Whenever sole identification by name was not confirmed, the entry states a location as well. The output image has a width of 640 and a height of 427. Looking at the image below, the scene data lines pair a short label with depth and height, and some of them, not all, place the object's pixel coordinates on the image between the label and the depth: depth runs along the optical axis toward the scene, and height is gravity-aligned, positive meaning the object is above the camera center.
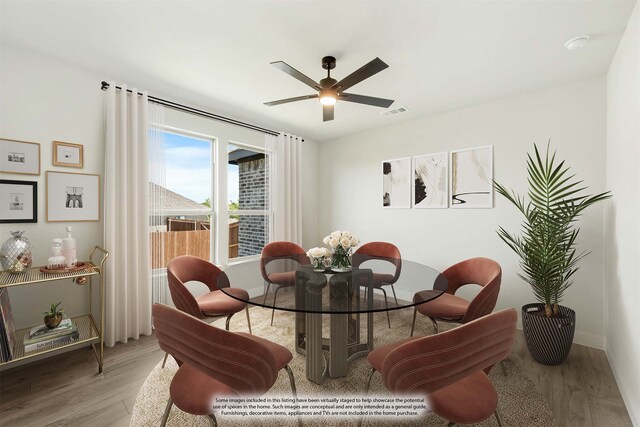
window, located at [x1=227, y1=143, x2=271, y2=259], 4.10 +0.18
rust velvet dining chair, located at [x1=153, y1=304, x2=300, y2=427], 1.17 -0.60
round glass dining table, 1.84 -0.56
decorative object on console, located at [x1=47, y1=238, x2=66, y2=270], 2.23 -0.35
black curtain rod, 3.03 +1.19
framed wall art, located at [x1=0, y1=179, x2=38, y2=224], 2.27 +0.10
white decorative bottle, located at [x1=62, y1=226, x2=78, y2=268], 2.32 -0.30
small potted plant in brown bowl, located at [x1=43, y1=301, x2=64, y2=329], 2.21 -0.80
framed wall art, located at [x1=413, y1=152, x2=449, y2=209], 3.74 +0.42
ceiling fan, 1.95 +0.96
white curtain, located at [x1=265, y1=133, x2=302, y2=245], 4.34 +0.42
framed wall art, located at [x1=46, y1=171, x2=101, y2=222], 2.49 +0.15
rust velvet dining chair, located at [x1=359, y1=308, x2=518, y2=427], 1.13 -0.61
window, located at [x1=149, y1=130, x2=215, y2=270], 3.09 +0.20
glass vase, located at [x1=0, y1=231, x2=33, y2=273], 2.08 -0.29
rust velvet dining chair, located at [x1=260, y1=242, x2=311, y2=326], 2.26 -0.49
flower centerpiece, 2.36 -0.30
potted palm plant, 2.35 -0.50
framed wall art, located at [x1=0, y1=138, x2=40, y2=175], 2.27 +0.46
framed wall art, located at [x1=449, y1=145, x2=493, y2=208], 3.38 +0.42
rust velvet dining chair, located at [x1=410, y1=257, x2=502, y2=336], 2.02 -0.63
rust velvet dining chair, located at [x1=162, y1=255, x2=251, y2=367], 2.12 -0.60
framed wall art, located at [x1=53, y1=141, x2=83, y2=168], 2.51 +0.52
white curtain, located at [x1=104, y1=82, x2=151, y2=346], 2.69 -0.03
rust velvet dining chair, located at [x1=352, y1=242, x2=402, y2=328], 2.31 -0.49
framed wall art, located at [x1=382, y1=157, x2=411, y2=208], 4.10 +0.43
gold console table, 2.01 -0.92
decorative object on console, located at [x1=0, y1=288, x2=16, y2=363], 1.94 -0.81
